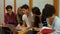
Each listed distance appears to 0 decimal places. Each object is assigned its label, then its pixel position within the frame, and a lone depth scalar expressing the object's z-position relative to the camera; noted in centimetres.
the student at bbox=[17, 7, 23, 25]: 550
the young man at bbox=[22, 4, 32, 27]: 484
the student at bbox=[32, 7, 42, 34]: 430
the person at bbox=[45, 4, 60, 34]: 273
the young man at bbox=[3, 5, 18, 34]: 577
